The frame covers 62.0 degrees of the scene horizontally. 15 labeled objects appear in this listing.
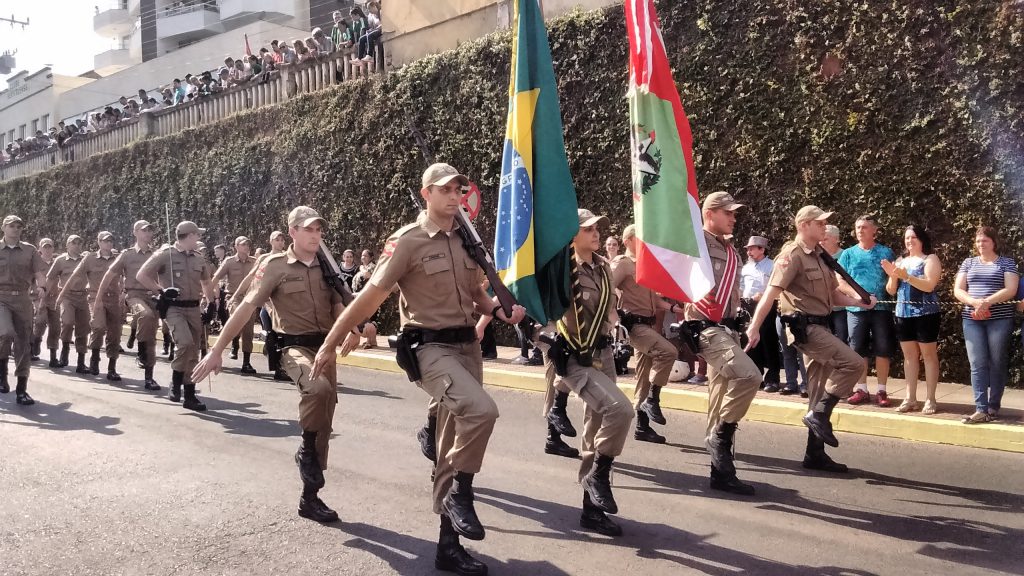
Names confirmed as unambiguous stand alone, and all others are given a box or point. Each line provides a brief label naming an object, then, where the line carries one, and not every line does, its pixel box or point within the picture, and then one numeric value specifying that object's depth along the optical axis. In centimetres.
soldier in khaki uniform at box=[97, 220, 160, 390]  1130
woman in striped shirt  770
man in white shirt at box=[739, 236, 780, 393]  986
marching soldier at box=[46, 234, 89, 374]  1309
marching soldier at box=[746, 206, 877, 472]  649
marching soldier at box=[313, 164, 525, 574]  449
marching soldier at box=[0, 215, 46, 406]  1033
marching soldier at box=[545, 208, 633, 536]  516
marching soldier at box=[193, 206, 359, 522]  556
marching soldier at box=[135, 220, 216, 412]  1002
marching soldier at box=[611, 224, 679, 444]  777
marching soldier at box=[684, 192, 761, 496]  607
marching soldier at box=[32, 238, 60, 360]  1370
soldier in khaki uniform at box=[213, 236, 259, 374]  1379
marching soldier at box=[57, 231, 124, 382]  1248
